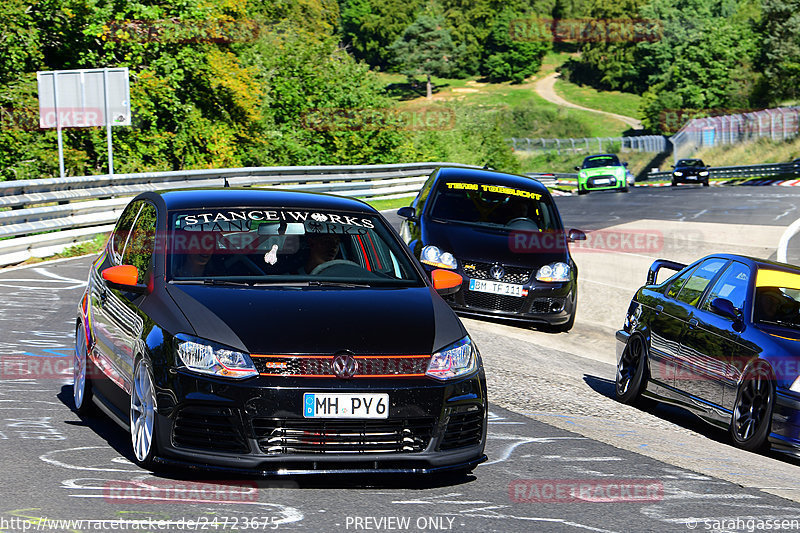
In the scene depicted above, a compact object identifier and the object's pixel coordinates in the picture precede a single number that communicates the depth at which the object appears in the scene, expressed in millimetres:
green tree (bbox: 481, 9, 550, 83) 165125
